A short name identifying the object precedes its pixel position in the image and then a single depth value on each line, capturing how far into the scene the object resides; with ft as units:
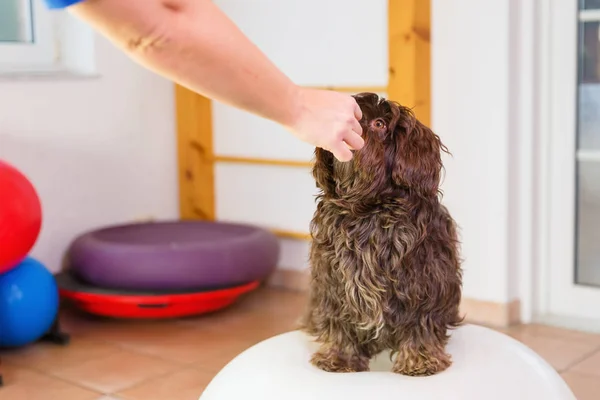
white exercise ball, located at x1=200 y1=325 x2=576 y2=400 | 4.83
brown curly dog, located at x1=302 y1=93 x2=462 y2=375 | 4.77
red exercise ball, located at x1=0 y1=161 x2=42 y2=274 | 7.83
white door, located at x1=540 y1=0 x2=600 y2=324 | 8.63
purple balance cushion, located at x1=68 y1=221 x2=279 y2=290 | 9.20
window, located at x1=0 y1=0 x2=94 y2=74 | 10.10
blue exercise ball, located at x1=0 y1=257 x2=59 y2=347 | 8.17
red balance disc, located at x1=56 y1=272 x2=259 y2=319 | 9.07
